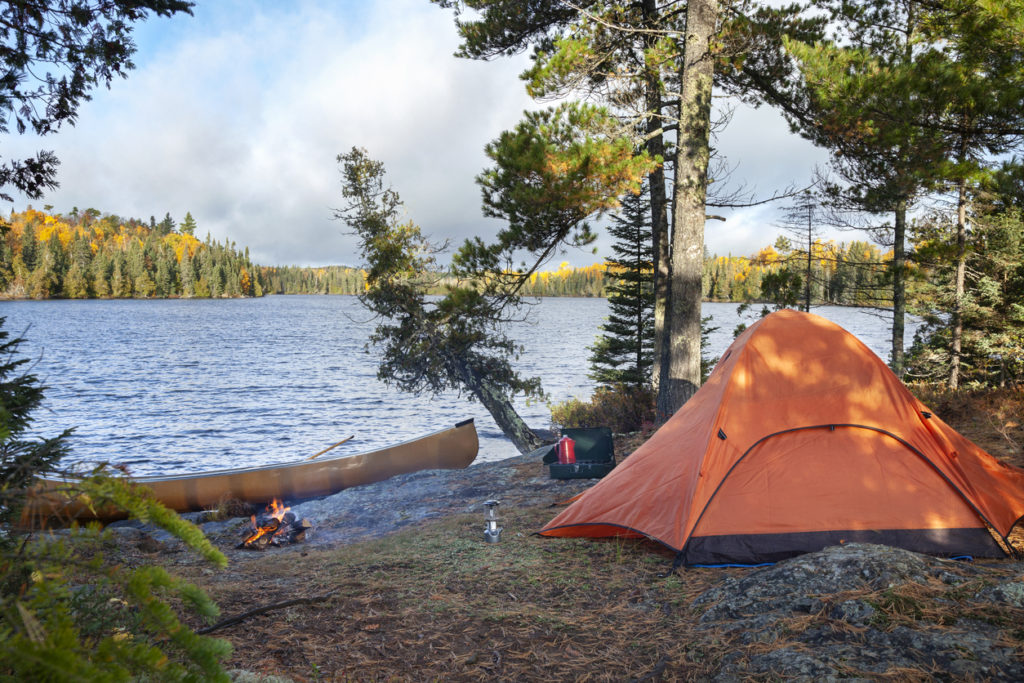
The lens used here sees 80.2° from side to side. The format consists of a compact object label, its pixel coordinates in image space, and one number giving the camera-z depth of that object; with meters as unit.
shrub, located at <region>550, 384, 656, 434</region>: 11.55
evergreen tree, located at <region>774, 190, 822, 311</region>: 14.43
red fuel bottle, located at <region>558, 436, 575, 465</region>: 8.05
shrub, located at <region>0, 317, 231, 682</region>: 1.11
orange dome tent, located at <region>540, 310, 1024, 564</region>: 4.67
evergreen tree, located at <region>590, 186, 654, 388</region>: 19.22
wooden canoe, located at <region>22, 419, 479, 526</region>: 10.02
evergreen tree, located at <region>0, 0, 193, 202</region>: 5.05
